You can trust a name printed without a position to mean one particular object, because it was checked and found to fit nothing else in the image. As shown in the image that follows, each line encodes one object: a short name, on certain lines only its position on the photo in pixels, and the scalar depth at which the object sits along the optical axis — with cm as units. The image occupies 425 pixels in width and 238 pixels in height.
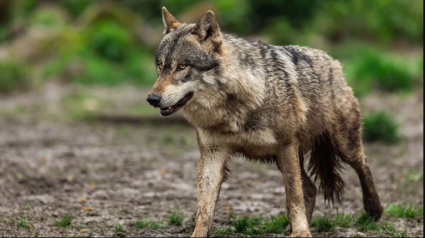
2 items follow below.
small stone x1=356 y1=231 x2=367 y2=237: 1179
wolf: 987
